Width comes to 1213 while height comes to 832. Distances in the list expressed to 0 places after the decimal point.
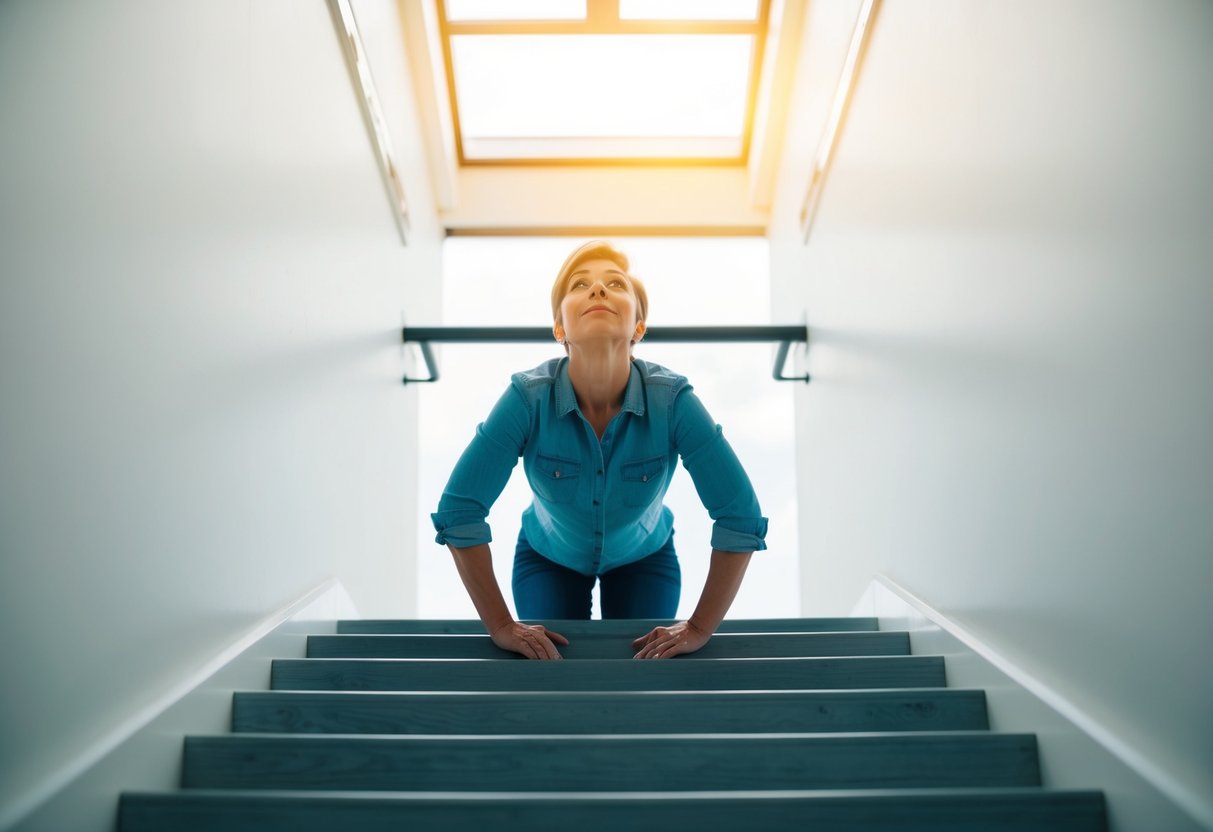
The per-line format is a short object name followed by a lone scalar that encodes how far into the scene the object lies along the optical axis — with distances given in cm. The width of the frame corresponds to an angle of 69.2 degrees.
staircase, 122
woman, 188
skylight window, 461
